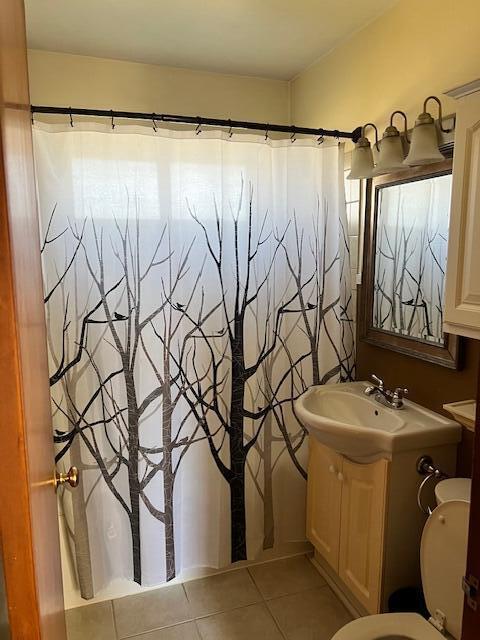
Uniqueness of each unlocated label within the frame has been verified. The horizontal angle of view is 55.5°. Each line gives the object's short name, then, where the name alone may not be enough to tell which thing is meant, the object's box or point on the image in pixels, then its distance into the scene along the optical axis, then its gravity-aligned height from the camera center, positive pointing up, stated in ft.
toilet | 4.66 -3.47
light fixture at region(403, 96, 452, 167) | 5.40 +1.33
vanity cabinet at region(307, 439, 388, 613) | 5.74 -3.64
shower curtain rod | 5.70 +1.80
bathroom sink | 5.44 -2.17
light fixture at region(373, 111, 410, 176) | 5.98 +1.34
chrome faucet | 6.26 -1.96
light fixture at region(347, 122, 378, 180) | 6.48 +1.34
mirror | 5.82 -0.12
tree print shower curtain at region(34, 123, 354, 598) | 6.02 -1.07
